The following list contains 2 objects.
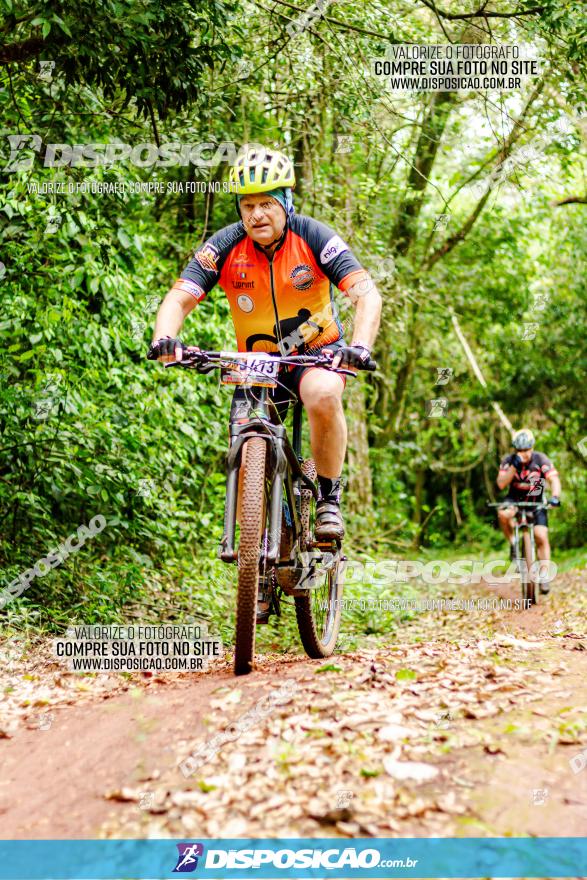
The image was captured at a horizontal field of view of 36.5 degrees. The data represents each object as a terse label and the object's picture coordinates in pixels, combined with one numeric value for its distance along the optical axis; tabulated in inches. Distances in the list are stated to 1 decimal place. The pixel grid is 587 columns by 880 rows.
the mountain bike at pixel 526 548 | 441.7
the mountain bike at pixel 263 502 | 172.4
